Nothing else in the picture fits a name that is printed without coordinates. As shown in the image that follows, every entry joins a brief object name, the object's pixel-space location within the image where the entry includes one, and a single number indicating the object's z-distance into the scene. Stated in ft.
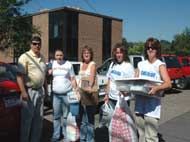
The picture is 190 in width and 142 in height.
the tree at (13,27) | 25.35
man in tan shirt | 9.28
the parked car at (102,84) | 16.18
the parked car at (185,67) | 31.35
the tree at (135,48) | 116.56
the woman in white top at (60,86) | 10.64
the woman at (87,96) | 9.80
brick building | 62.70
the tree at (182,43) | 91.34
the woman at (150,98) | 7.91
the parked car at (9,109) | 9.05
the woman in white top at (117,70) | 9.34
